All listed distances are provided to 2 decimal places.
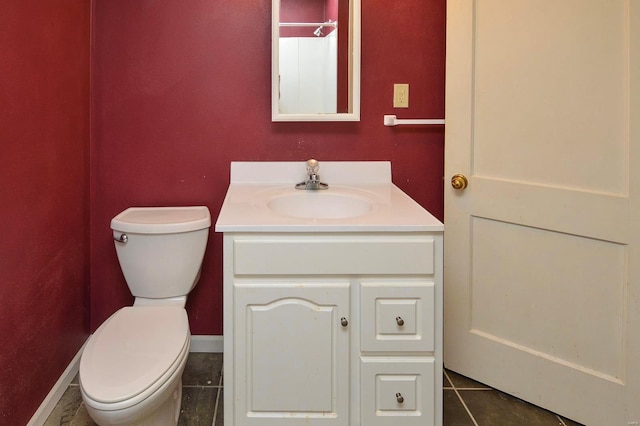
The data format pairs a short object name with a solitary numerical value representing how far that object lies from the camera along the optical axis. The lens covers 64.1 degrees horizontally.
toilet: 1.27
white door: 1.56
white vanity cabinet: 1.40
